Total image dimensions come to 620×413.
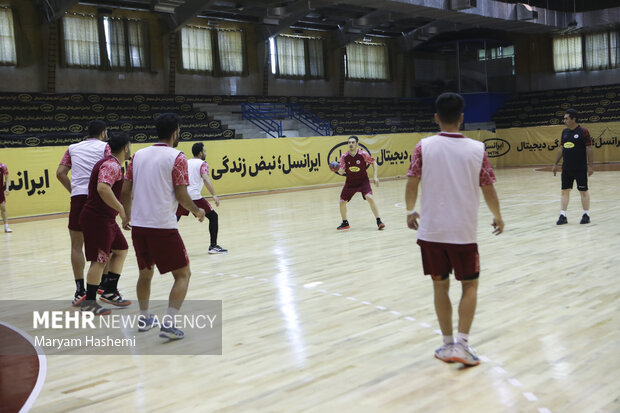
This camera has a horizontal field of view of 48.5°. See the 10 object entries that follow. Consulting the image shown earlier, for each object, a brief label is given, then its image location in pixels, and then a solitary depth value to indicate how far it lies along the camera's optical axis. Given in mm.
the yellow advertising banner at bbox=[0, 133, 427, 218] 17703
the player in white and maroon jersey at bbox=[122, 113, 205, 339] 5117
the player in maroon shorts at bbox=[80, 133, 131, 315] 5910
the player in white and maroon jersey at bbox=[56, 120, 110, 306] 6496
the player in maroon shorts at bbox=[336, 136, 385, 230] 11695
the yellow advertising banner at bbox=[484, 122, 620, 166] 28953
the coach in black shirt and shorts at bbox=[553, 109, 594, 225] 10586
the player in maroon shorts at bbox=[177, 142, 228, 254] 9789
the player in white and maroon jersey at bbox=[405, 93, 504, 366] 4215
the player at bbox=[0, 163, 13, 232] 14480
